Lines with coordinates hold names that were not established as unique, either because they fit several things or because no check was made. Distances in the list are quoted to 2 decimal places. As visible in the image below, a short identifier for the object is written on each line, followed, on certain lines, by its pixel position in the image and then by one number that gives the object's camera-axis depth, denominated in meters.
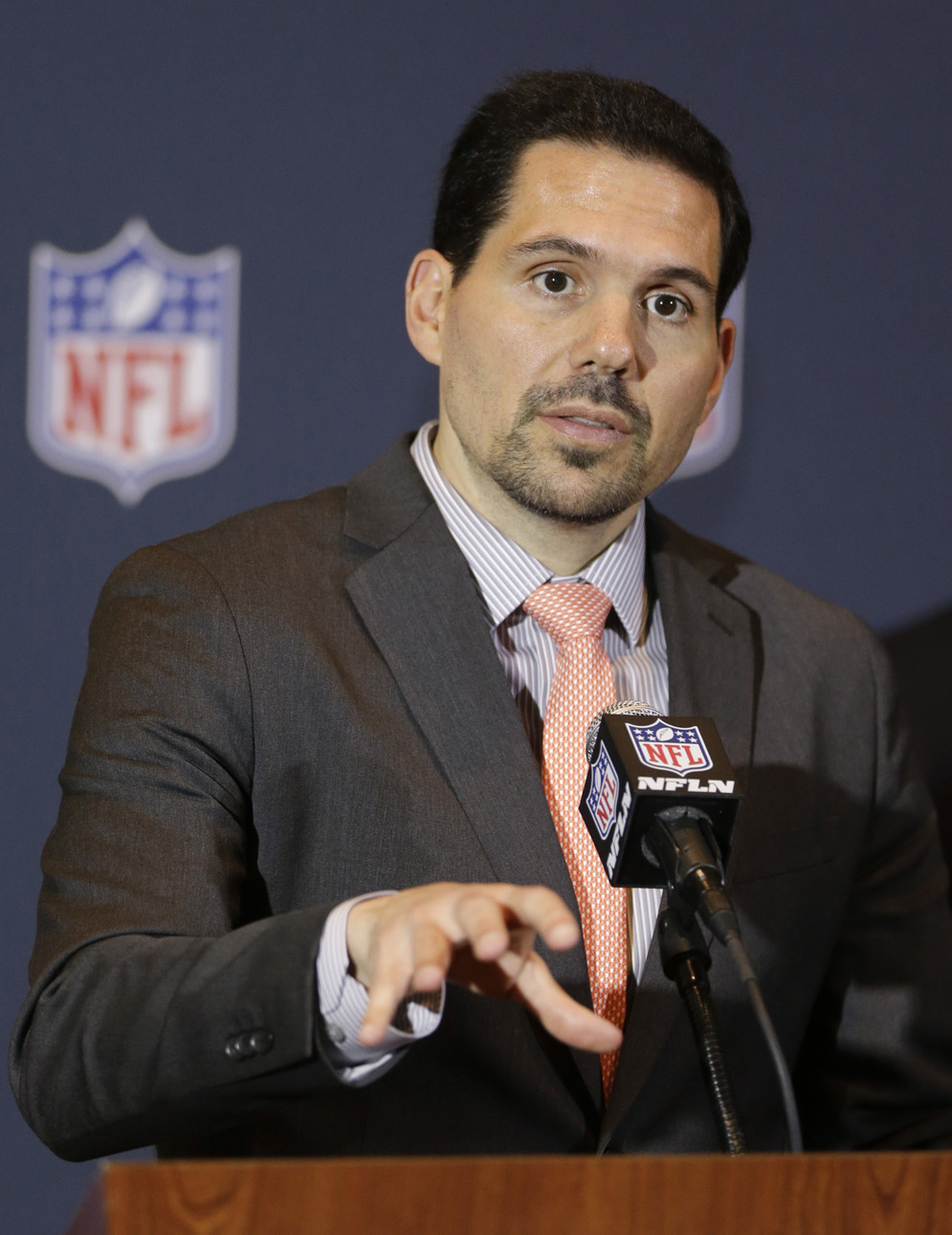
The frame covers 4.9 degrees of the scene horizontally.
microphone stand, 5.31
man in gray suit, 5.41
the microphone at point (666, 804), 5.32
